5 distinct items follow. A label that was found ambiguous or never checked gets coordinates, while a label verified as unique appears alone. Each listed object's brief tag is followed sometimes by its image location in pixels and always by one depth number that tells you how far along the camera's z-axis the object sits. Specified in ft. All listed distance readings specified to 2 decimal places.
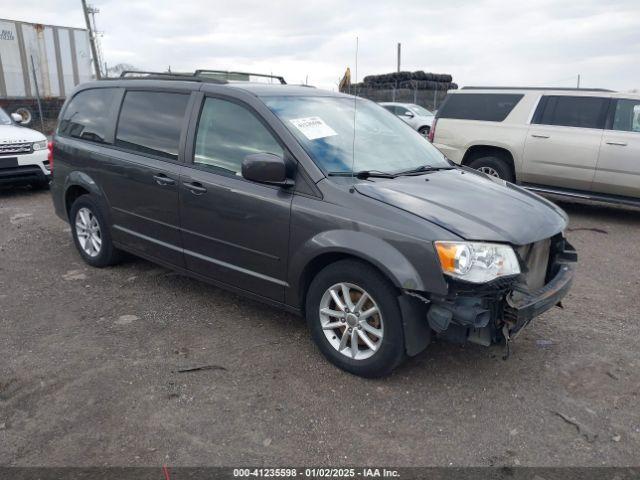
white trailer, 57.72
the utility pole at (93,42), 76.47
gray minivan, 9.84
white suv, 28.32
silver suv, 24.36
